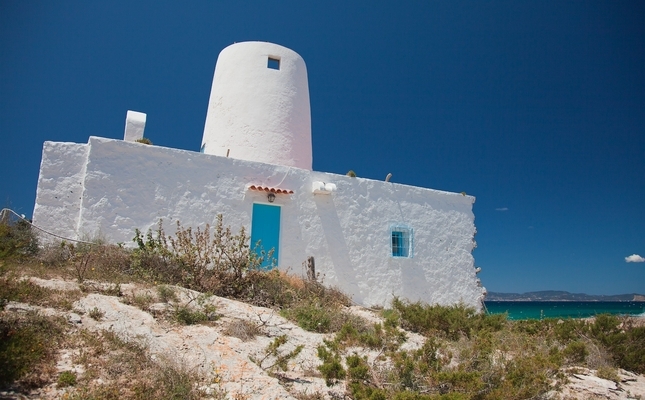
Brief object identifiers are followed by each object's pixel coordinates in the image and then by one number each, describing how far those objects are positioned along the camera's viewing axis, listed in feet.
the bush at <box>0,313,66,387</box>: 13.64
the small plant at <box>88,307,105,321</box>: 19.67
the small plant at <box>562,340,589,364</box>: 23.56
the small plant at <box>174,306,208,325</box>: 21.49
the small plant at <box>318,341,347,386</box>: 15.44
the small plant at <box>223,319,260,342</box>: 20.95
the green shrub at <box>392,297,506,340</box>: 29.52
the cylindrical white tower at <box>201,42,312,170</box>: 44.27
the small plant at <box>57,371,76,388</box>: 14.06
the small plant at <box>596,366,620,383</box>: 22.72
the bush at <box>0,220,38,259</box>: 26.06
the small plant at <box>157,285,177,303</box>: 24.02
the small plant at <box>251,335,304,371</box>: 17.38
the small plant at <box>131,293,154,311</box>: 22.36
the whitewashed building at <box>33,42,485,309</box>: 32.42
